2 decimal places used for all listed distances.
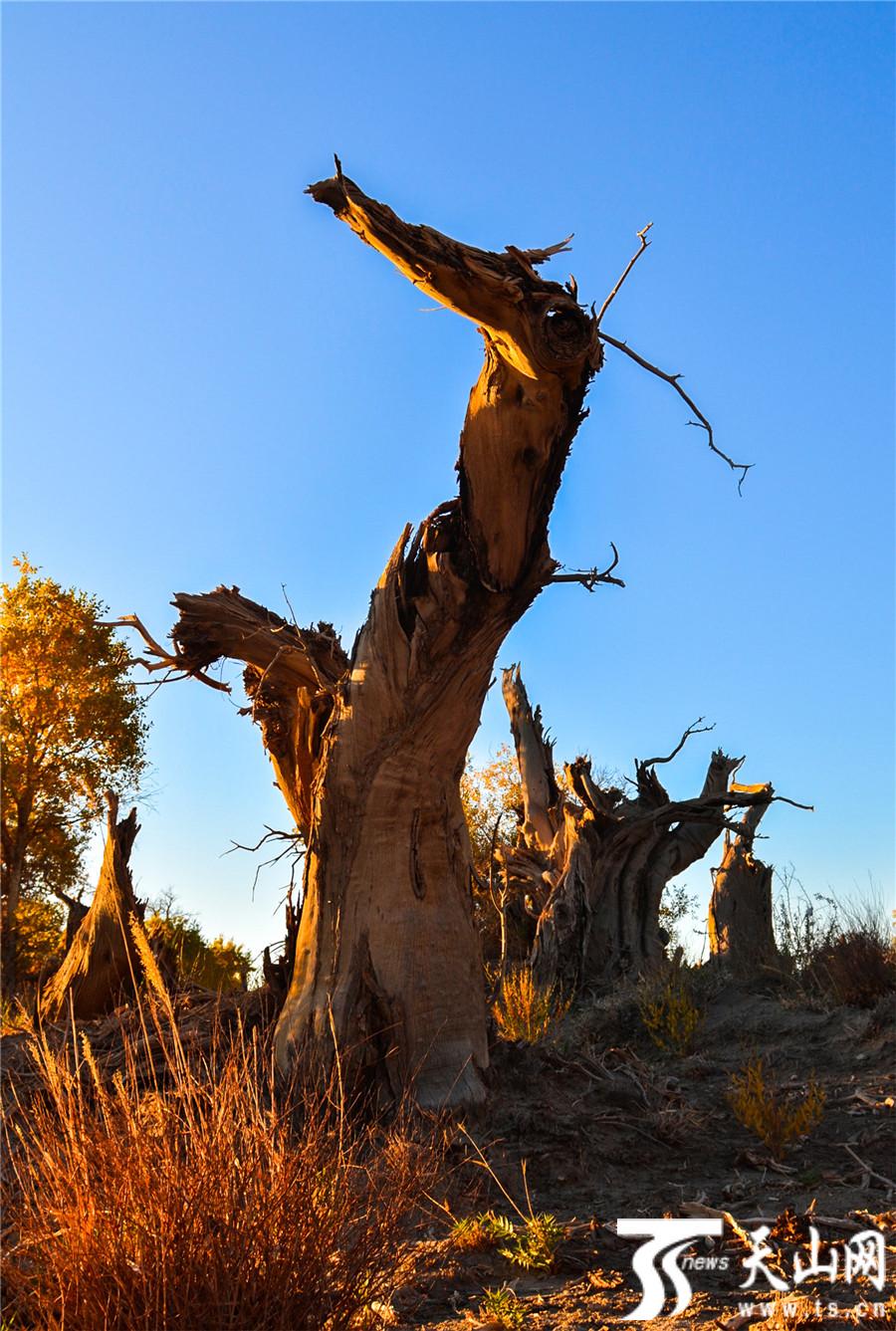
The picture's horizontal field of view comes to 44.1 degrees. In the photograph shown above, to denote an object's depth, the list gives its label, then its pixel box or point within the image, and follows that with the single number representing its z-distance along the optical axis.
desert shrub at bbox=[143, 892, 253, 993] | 12.50
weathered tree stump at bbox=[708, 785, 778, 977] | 14.84
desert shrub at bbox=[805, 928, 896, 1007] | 11.01
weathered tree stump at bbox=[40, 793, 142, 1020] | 9.36
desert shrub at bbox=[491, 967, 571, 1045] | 9.96
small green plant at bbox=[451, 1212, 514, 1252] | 5.12
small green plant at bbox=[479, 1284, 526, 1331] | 4.15
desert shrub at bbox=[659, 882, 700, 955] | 28.09
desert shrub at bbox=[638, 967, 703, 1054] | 10.62
